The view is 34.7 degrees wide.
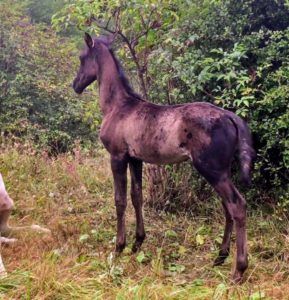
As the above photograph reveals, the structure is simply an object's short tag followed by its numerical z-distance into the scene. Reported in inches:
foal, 149.6
